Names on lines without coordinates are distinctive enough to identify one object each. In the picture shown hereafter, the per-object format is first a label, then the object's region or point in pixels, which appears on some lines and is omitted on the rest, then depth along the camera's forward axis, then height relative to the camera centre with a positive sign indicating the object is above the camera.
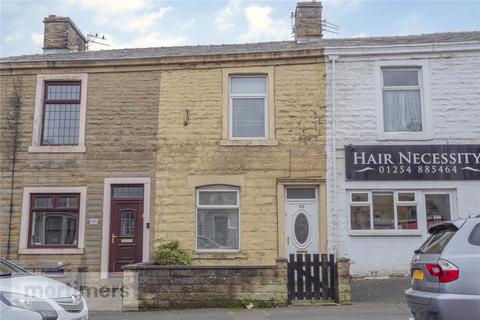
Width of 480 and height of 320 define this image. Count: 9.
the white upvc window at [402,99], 12.86 +3.38
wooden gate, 9.44 -0.92
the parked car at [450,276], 5.44 -0.52
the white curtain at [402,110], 12.96 +3.08
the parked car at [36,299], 5.55 -0.85
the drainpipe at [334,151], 12.50 +1.97
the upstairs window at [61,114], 13.59 +3.06
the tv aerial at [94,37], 19.16 +7.36
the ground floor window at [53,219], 13.17 +0.20
